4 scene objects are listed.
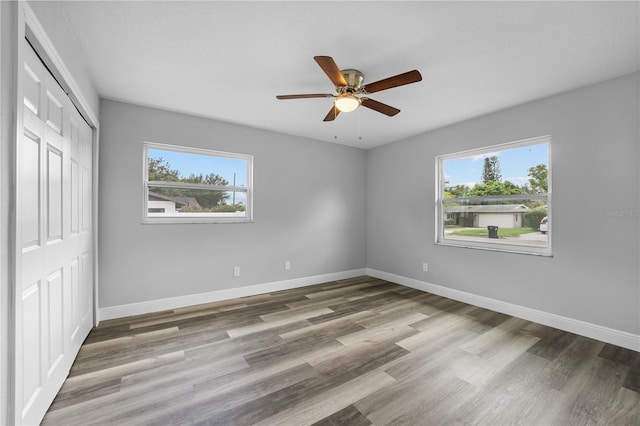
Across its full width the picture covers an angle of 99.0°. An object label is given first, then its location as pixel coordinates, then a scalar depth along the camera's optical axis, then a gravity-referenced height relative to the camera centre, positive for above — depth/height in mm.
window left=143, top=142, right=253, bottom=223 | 3321 +356
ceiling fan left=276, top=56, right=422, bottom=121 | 1891 +983
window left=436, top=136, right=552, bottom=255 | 3090 +192
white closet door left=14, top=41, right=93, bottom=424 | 1288 -170
